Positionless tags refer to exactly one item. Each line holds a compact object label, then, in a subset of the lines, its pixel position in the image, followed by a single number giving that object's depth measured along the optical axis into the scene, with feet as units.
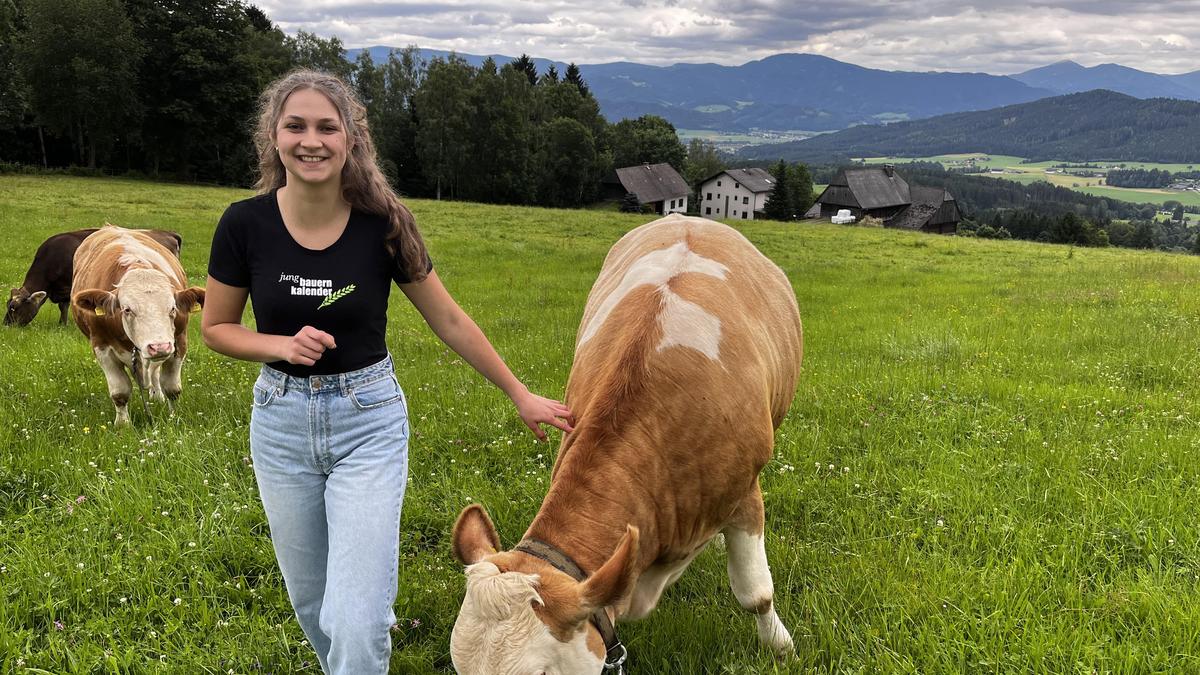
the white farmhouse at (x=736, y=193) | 339.36
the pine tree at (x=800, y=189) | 337.64
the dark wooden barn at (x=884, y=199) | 299.17
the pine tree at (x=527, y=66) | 306.35
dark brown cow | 37.24
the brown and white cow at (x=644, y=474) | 8.11
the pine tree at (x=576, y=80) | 299.58
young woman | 9.98
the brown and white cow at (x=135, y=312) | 22.75
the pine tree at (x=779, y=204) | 295.89
